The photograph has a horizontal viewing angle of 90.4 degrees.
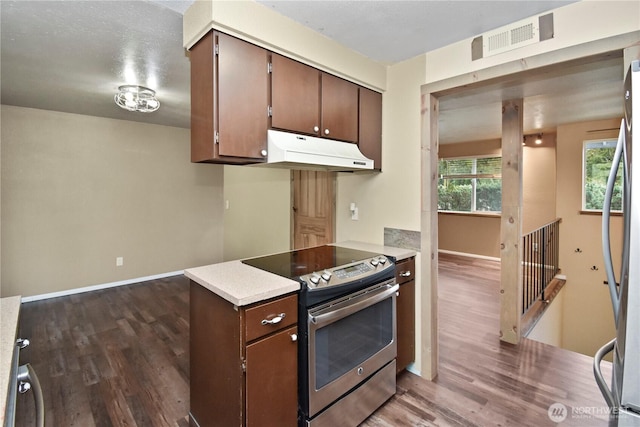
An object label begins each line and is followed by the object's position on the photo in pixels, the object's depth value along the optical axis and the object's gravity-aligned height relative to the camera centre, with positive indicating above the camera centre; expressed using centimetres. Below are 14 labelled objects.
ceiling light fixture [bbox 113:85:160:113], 312 +108
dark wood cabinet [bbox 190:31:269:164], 171 +60
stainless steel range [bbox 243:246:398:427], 166 -75
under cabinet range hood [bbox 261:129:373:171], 186 +34
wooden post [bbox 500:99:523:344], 303 -26
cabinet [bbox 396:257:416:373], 237 -82
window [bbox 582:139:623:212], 467 +51
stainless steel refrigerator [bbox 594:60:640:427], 101 -28
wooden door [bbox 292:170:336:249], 324 -3
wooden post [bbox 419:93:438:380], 242 -28
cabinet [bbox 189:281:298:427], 146 -75
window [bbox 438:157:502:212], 636 +44
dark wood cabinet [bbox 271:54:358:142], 197 +71
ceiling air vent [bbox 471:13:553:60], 187 +105
